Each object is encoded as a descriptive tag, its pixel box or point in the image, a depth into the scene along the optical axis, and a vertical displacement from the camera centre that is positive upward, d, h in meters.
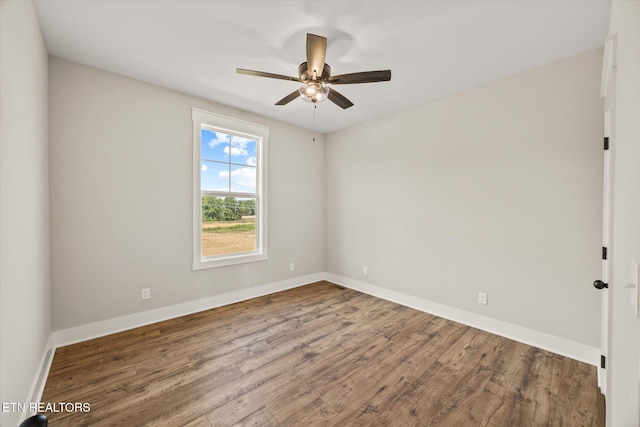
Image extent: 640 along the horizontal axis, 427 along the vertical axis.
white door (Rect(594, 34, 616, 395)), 1.42 +0.02
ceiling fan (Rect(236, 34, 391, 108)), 1.85 +1.10
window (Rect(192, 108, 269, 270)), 3.28 +0.30
